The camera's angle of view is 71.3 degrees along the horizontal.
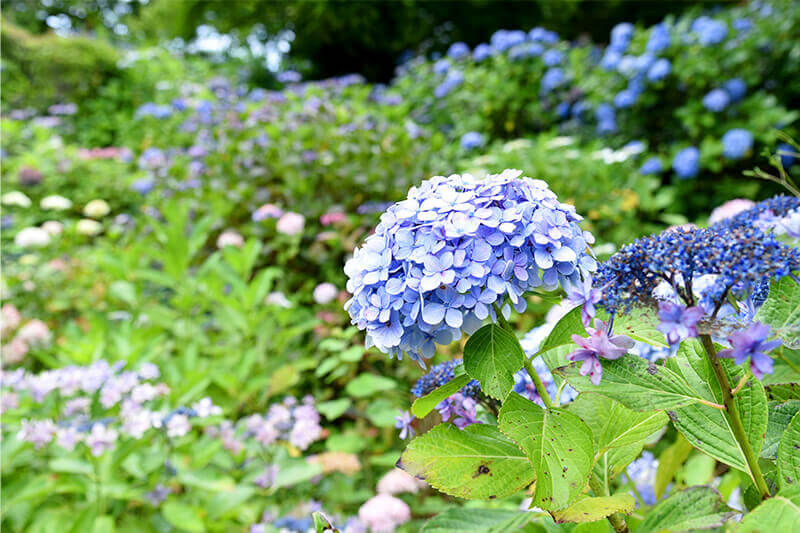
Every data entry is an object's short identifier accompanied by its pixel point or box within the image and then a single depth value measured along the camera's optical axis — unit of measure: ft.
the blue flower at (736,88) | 9.93
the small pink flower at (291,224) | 7.44
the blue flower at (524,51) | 13.00
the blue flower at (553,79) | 12.50
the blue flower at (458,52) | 15.44
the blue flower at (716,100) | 9.80
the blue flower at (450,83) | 13.91
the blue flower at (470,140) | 11.19
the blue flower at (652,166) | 9.82
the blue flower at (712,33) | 10.14
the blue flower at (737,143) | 9.21
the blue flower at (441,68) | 15.39
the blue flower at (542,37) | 13.35
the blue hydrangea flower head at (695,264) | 1.68
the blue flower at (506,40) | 13.42
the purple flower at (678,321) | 1.62
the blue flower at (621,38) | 11.64
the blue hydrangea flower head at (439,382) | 2.50
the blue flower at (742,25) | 11.00
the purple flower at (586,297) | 1.83
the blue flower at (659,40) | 10.48
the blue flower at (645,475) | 3.55
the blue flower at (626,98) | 10.75
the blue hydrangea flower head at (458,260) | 1.99
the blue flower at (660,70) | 10.16
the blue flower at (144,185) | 12.41
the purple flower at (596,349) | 1.86
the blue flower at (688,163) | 9.62
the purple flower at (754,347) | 1.58
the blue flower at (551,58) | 12.61
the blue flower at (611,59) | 11.44
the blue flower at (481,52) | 14.19
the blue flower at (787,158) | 9.48
